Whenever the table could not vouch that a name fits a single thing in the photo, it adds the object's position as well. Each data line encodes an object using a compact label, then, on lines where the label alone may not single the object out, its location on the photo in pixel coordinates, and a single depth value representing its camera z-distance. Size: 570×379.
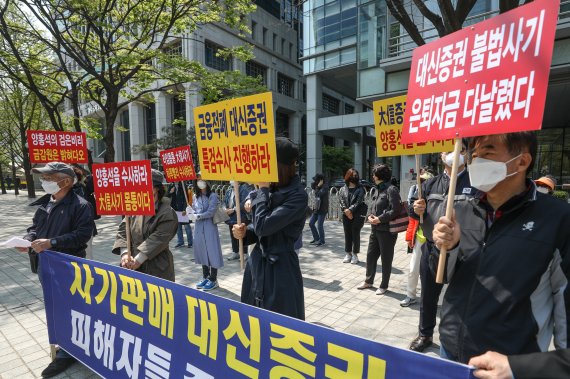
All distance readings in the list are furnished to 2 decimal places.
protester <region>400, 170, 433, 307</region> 4.42
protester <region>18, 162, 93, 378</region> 3.26
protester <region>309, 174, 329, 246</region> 8.52
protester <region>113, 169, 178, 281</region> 3.22
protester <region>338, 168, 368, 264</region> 6.60
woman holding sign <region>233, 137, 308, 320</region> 2.58
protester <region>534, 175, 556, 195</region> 4.66
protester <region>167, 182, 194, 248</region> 8.60
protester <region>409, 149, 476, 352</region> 3.09
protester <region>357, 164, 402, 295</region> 5.01
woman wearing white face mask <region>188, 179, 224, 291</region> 5.49
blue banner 1.52
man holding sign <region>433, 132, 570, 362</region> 1.39
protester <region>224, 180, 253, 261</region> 6.74
